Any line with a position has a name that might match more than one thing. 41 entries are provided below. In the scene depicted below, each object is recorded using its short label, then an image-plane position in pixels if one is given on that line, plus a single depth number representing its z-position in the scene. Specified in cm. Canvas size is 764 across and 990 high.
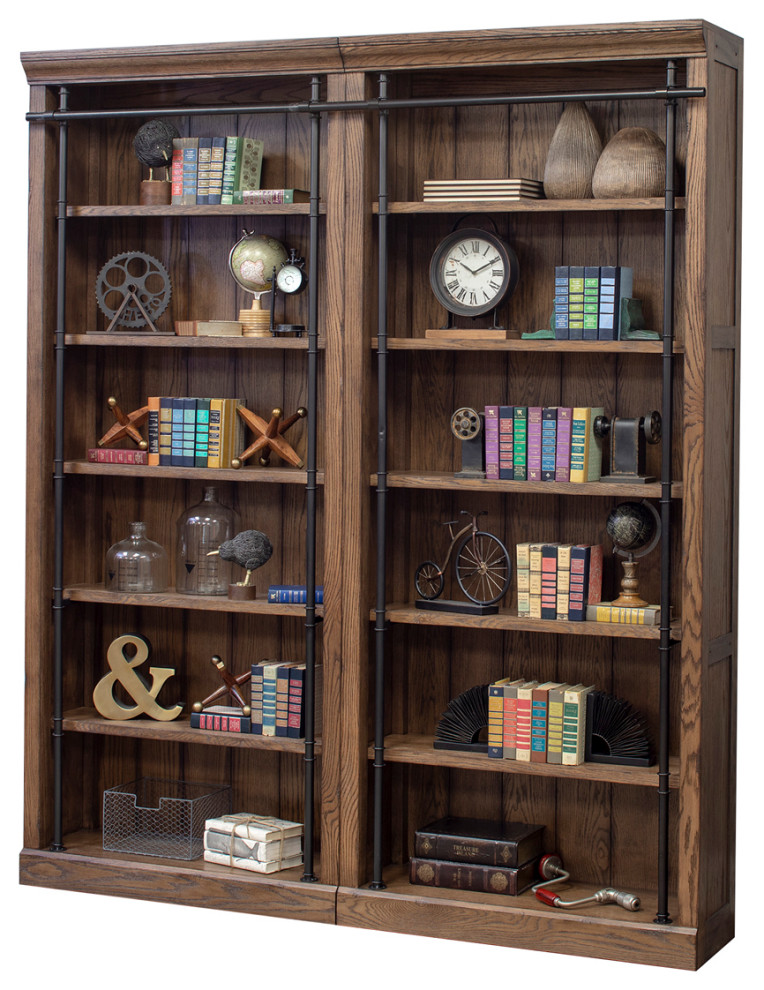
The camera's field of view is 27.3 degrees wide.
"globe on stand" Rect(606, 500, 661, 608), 475
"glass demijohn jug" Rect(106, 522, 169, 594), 534
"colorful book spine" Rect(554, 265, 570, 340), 473
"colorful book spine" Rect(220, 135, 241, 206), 512
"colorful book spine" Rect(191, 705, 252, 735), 519
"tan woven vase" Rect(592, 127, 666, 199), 466
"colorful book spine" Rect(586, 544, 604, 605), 482
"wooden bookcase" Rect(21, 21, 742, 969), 463
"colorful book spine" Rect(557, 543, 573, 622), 479
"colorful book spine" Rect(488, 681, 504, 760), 486
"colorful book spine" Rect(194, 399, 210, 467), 521
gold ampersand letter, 536
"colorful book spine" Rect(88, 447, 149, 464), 527
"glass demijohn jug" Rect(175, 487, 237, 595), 532
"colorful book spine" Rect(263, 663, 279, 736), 513
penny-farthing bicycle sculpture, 505
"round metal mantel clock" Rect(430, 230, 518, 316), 489
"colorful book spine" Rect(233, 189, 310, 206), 503
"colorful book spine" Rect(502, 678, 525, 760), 484
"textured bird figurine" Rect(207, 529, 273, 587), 516
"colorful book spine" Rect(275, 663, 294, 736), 511
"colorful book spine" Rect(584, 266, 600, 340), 470
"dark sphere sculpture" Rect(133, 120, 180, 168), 523
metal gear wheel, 532
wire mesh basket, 528
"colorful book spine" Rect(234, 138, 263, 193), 514
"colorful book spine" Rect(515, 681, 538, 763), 482
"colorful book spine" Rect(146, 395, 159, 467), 529
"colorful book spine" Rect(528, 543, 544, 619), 482
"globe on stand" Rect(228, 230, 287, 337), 517
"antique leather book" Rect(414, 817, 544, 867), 488
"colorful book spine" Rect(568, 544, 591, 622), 476
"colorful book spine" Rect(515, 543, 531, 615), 484
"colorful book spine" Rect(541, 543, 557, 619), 480
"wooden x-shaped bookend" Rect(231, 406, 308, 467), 516
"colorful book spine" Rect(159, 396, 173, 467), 525
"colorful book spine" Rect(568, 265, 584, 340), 471
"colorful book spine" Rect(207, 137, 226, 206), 514
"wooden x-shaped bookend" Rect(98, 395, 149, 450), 533
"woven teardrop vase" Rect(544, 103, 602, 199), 479
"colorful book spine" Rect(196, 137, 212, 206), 516
